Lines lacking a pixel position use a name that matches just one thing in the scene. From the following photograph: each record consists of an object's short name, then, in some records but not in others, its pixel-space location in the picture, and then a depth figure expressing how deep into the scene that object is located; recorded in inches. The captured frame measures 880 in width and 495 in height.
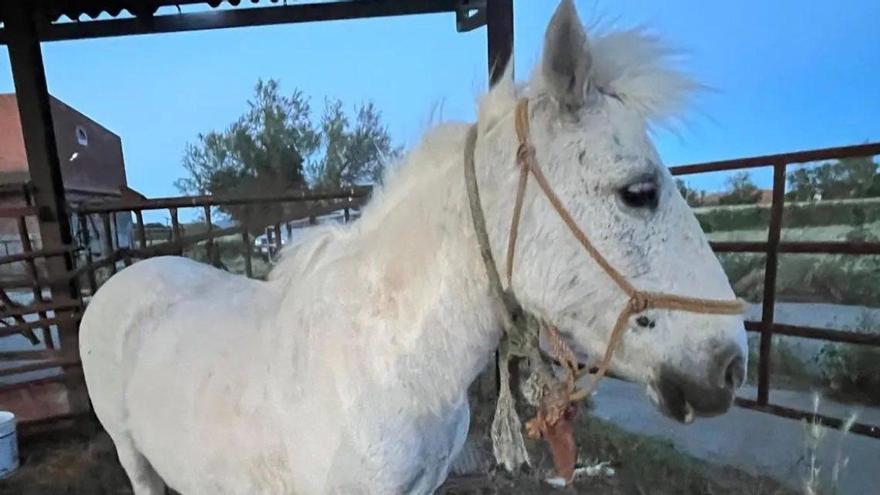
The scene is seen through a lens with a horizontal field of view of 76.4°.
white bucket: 128.8
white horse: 34.3
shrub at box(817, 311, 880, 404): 136.6
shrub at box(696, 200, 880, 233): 135.8
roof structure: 147.8
